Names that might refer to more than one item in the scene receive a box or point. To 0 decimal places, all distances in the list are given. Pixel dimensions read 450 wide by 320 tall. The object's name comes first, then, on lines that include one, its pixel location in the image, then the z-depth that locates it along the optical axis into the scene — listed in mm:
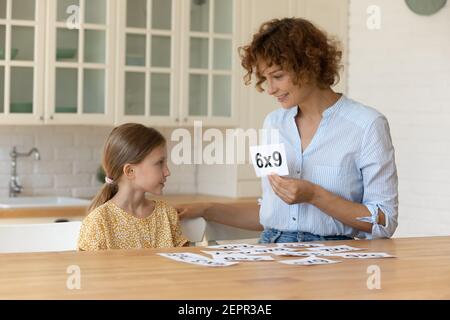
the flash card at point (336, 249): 2594
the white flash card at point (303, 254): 2471
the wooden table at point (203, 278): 1852
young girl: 2811
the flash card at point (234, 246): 2595
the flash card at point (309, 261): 2312
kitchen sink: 4582
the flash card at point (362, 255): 2465
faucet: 5094
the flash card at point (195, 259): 2258
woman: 2949
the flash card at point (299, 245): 2682
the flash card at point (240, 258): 2354
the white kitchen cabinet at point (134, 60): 4766
